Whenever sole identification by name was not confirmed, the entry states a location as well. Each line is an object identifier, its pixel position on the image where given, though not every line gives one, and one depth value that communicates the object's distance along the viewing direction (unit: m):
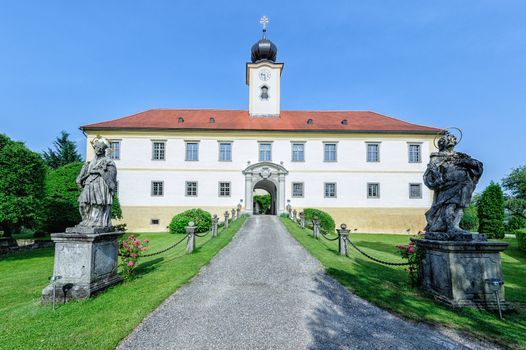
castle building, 23.78
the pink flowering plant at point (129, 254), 6.71
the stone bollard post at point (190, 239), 10.02
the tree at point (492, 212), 20.75
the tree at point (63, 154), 40.31
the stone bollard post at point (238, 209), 21.87
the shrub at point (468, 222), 22.51
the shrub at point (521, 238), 16.48
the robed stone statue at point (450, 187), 5.44
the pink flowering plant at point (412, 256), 6.20
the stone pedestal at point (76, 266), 5.33
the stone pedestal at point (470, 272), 5.03
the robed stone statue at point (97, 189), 5.89
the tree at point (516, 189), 27.94
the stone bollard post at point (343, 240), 10.14
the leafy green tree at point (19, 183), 12.14
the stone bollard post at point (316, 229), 14.26
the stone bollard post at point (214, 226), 13.72
